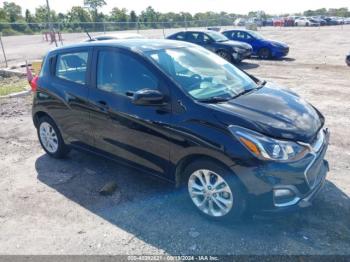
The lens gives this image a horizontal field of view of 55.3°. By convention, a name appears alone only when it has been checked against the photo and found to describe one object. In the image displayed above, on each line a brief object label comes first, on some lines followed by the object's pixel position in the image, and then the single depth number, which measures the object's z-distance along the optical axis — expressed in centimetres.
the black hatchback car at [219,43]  1457
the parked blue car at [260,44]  1650
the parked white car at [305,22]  5144
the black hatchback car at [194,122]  309
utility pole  1546
